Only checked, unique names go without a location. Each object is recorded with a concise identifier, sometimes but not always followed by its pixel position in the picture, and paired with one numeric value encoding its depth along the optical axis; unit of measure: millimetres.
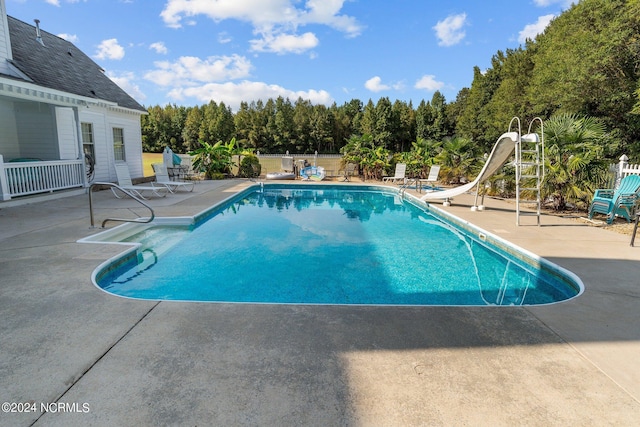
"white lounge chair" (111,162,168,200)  11227
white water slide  8461
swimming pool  4867
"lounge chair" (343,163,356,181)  18730
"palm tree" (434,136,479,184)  15375
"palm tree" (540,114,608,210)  8727
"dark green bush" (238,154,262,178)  19625
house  9625
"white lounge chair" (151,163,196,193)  12640
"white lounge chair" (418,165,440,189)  13552
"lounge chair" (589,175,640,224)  7734
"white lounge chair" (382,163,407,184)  16380
